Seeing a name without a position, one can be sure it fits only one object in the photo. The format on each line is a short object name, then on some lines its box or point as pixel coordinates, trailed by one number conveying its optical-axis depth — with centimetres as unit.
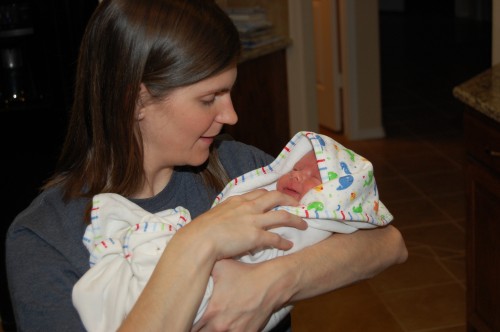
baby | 124
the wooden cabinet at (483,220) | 220
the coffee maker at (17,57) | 285
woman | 124
